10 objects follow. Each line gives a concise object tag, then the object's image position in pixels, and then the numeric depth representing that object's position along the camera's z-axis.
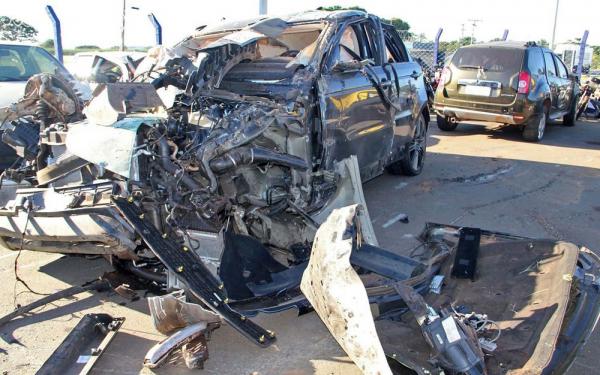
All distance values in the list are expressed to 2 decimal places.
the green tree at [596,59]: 43.06
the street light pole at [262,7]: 10.58
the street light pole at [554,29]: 25.36
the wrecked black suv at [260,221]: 2.68
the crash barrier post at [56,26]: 13.16
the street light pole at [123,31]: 20.25
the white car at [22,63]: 7.64
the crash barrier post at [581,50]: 19.09
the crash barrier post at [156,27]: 15.35
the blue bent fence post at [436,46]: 18.06
